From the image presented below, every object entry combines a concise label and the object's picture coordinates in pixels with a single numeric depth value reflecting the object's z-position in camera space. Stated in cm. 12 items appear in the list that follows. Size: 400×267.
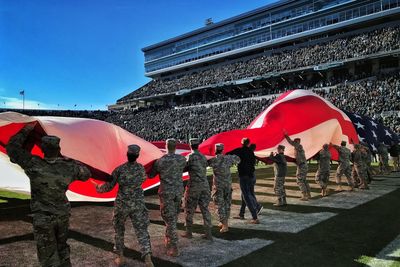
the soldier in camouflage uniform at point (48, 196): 427
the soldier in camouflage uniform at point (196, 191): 681
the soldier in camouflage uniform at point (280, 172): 1025
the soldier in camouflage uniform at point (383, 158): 1702
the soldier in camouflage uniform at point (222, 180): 753
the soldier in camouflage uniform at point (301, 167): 1092
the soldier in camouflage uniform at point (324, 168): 1182
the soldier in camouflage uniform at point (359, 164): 1324
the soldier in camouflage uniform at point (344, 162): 1238
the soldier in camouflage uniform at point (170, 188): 597
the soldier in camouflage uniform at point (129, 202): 539
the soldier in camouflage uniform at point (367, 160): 1368
